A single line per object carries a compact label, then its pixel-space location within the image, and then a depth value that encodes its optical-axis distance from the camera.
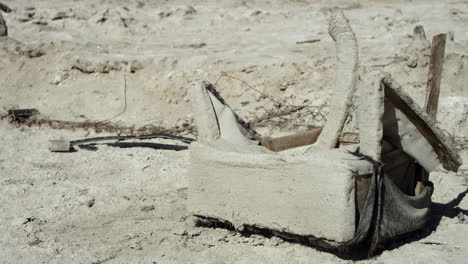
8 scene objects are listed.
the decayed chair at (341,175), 4.26
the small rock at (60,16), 12.24
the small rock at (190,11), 12.94
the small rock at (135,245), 4.82
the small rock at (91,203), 5.89
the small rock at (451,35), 9.09
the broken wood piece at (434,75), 5.79
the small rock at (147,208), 5.73
